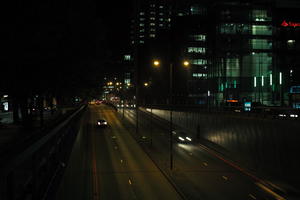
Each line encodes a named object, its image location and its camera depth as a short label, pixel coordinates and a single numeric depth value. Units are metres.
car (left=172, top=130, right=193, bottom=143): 47.34
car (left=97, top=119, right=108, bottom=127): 65.53
